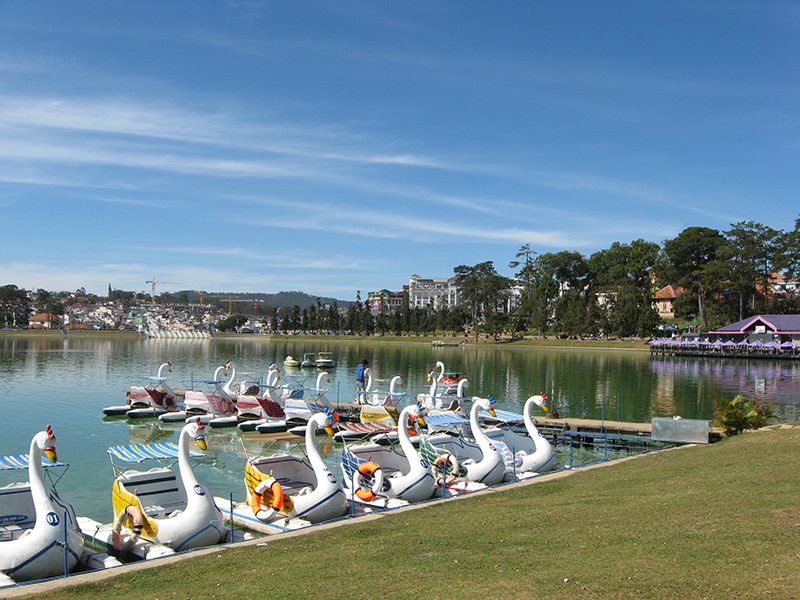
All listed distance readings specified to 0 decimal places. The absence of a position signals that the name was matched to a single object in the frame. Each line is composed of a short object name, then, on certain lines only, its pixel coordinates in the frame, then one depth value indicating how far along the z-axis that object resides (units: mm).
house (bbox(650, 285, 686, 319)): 139950
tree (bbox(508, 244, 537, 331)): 138875
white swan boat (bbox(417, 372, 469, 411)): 28484
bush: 22125
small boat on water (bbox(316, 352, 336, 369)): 68125
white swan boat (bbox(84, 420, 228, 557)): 12047
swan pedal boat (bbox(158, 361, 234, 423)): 32594
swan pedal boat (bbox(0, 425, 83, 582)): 10484
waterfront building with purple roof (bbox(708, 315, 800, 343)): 91875
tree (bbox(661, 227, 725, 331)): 113562
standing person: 33697
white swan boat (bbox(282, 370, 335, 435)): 30328
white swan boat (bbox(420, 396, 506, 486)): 17594
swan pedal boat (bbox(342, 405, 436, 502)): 15477
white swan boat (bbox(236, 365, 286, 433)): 30314
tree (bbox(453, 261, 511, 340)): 140000
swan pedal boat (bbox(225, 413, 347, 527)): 13898
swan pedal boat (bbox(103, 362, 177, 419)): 34219
